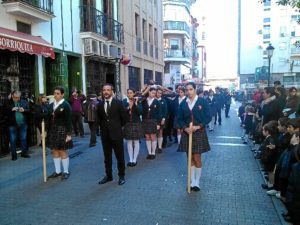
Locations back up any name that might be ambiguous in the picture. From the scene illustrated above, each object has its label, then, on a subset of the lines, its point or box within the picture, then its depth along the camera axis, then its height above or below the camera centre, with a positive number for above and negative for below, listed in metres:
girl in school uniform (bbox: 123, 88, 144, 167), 5.88 -0.79
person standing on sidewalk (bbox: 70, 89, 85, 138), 8.95 -0.58
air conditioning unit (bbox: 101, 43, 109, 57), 11.03 +2.02
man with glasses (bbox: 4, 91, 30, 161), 6.45 -0.59
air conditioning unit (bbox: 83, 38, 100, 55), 10.16 +1.97
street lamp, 13.38 +2.30
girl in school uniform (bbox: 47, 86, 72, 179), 4.89 -0.60
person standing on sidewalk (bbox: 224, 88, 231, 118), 14.92 -0.50
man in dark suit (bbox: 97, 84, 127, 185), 4.70 -0.61
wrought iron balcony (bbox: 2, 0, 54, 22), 6.87 +2.51
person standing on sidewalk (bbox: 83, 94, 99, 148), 7.86 -0.74
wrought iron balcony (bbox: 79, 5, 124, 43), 10.25 +3.16
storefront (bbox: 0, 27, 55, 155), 6.49 +0.85
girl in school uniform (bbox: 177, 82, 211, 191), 4.31 -0.53
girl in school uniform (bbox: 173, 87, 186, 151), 7.37 -0.10
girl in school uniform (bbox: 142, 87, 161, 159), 6.39 -0.63
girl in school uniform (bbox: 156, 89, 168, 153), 6.72 -0.54
